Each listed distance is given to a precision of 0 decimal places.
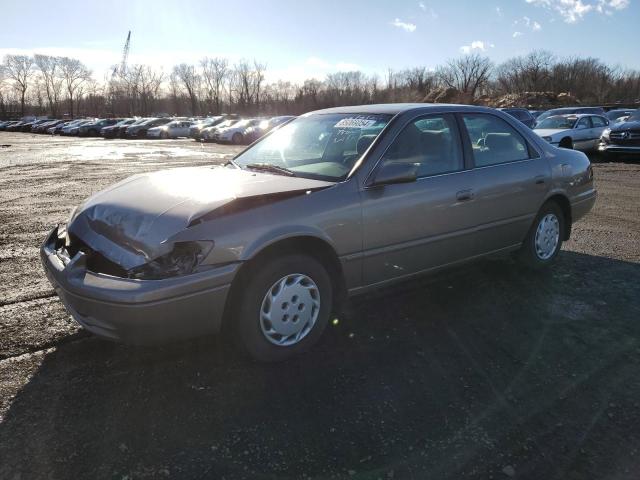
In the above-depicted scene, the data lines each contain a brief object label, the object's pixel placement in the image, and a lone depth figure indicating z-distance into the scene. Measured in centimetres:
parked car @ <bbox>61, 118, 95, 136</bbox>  4638
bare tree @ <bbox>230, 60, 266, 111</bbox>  11138
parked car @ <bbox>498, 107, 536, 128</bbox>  2072
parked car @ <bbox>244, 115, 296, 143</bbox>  2850
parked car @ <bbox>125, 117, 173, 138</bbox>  4125
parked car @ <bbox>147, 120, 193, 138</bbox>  4009
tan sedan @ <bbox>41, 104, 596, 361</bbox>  279
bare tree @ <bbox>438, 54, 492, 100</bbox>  9262
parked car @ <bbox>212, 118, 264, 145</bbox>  3102
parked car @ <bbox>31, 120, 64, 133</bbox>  5310
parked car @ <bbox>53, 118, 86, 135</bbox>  4855
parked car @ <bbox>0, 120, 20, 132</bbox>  5961
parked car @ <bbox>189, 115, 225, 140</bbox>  3568
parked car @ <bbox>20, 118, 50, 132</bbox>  5607
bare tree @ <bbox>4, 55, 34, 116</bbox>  10655
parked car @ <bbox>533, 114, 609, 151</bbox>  1620
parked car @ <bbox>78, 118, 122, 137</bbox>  4578
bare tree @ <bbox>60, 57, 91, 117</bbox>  11556
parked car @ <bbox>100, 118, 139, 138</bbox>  4338
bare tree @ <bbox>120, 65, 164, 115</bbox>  10794
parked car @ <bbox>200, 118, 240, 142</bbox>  3338
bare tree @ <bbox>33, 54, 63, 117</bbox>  11531
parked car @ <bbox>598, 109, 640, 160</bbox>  1535
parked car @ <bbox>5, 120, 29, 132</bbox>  5797
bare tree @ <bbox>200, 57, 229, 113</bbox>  11077
